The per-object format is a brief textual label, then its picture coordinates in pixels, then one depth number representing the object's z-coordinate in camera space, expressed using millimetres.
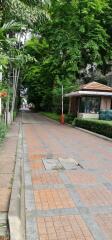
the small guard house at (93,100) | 16051
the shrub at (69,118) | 16312
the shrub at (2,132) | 7245
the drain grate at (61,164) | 5087
